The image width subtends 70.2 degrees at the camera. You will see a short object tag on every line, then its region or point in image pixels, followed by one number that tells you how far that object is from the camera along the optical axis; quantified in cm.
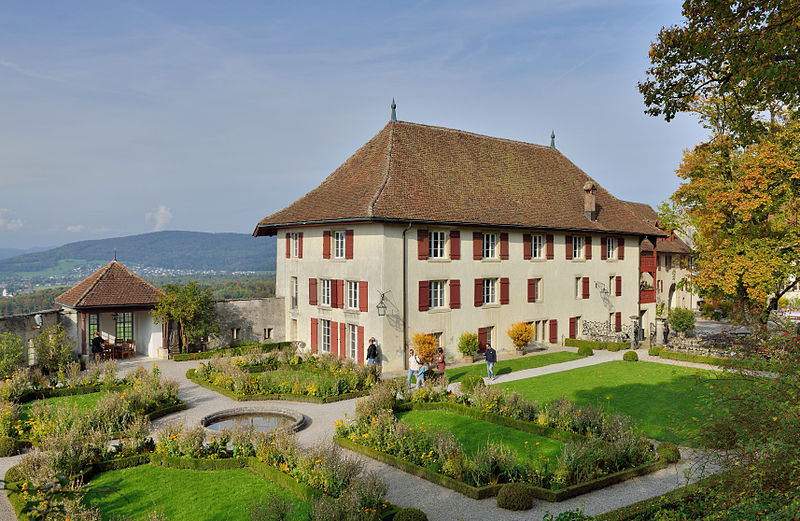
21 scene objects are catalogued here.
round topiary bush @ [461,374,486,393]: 2019
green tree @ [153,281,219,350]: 2822
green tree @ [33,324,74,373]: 2458
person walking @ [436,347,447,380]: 2194
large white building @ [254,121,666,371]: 2548
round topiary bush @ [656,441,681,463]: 1332
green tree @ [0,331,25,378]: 2245
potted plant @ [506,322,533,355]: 2855
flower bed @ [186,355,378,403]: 2022
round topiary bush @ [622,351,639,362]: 2752
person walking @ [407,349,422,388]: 2184
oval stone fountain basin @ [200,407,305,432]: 1703
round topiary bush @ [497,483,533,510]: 1106
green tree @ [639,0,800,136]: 1004
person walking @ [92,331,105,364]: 2722
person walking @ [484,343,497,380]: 2275
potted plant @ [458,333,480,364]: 2705
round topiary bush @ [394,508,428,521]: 988
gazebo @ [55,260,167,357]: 2725
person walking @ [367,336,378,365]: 2378
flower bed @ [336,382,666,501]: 1209
